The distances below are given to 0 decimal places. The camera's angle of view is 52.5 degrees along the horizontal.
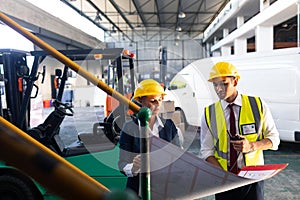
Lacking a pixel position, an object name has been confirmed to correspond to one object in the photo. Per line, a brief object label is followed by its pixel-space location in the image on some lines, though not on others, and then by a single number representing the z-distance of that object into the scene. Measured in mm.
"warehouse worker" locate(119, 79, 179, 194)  1680
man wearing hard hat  1878
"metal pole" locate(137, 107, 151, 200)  979
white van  5449
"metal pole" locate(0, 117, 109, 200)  465
